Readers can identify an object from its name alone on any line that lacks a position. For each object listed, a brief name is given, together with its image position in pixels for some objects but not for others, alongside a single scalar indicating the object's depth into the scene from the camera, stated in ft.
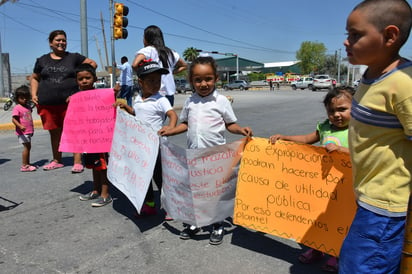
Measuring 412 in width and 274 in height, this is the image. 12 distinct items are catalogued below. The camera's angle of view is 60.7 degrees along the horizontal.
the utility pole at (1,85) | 70.90
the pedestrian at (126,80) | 35.28
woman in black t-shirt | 16.16
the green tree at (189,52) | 267.80
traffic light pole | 40.50
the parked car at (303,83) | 140.15
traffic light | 38.78
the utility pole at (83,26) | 36.96
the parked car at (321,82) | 123.75
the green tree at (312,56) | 288.51
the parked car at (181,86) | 132.65
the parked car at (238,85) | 153.28
